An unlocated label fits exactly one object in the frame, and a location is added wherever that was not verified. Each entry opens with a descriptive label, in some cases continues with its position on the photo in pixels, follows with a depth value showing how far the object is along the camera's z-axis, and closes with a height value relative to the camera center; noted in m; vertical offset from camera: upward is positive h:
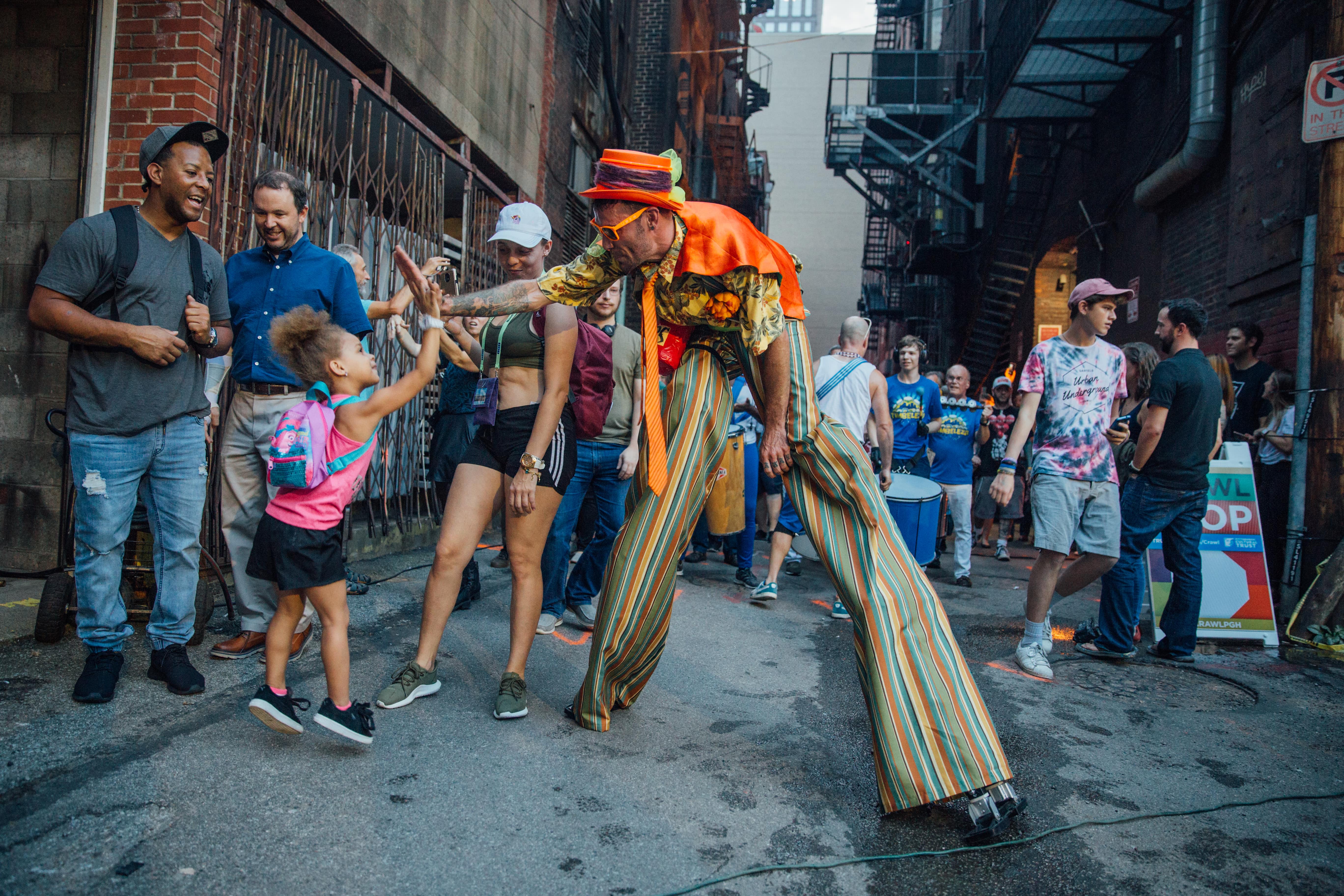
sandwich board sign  5.55 -0.47
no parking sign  5.87 +2.67
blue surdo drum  6.29 -0.28
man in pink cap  4.67 +0.18
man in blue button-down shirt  3.67 +0.37
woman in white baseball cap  3.28 -0.11
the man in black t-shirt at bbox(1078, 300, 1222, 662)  4.89 -0.05
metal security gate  5.12 +1.95
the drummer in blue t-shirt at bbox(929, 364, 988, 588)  7.96 +0.21
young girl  2.76 -0.26
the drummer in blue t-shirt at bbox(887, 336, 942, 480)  7.65 +0.52
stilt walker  2.56 -0.01
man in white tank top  6.40 +0.61
